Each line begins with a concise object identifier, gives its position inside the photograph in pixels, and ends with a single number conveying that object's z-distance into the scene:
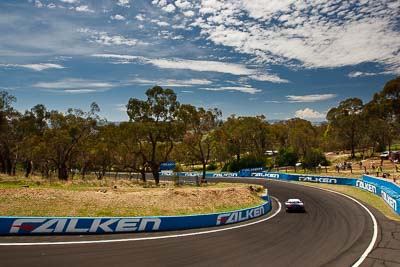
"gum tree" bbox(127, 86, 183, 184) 46.94
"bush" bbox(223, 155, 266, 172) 96.00
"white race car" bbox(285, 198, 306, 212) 31.32
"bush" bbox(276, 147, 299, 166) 91.50
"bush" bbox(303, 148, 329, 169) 78.19
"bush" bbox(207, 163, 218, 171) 114.41
